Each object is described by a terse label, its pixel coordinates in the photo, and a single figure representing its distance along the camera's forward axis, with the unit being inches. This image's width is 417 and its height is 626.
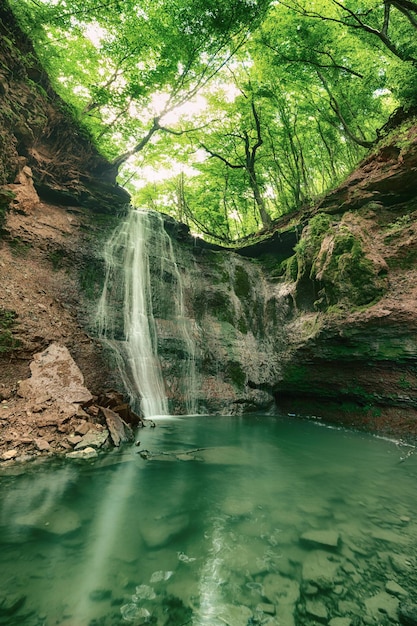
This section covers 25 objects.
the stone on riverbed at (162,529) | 113.8
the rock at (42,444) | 191.3
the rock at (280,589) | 87.0
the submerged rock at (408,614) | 79.6
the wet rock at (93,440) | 206.5
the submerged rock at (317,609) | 81.5
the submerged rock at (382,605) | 82.5
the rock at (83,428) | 215.3
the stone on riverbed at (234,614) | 79.9
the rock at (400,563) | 99.7
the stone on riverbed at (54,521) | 118.3
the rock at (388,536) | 116.4
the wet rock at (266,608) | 82.8
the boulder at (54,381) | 225.9
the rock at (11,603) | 78.6
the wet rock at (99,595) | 84.7
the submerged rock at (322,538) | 113.3
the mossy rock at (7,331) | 243.7
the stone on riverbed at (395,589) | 89.3
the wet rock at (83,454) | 194.2
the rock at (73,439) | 205.0
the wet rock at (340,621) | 78.7
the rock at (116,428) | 227.6
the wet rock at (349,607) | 83.0
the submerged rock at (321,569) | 94.0
